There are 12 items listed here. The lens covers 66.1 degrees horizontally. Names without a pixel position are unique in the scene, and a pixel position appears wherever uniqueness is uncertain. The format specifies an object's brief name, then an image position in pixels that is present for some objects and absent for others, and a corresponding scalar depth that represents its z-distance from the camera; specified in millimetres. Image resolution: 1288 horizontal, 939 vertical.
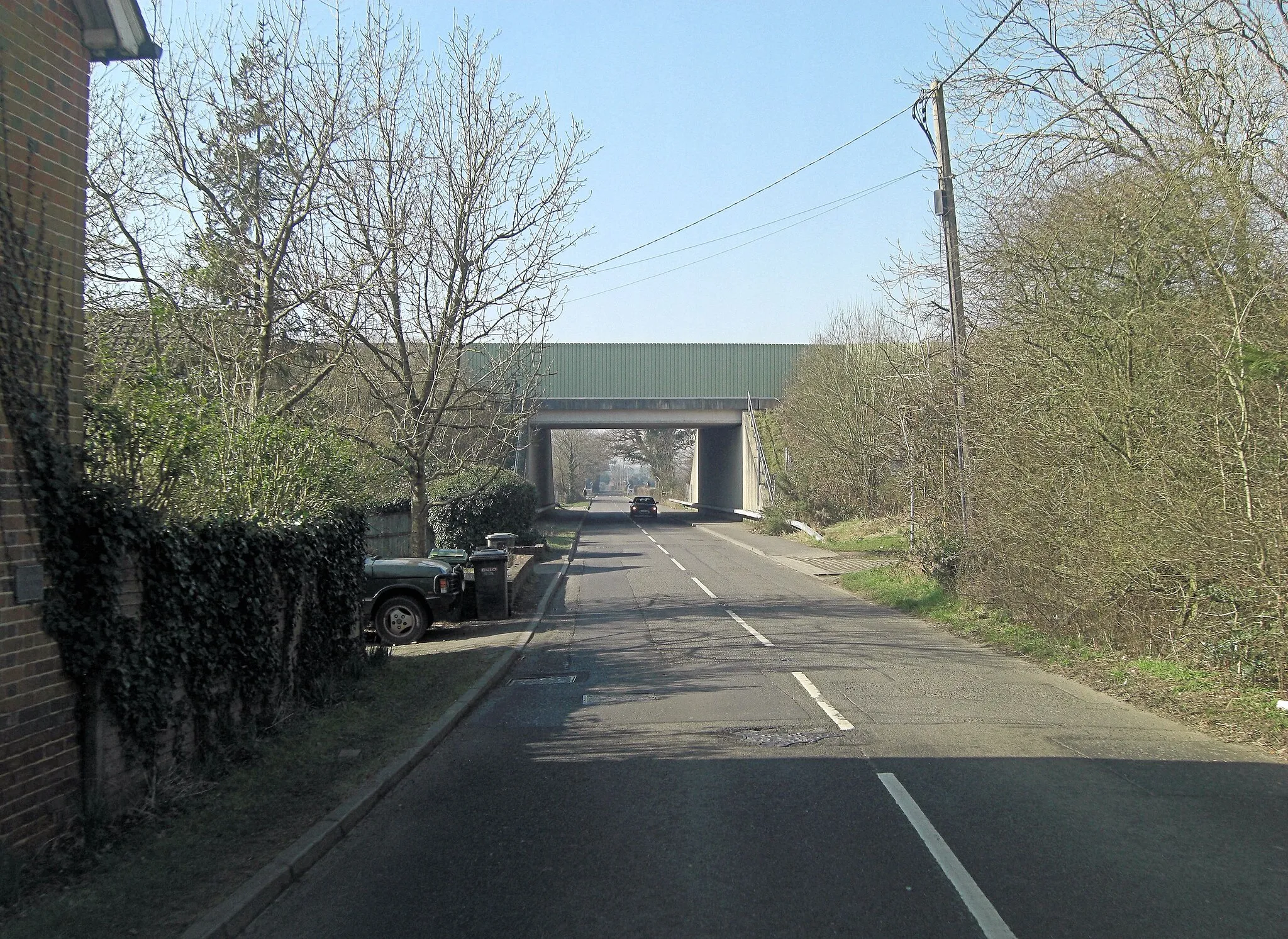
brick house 5172
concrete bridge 51500
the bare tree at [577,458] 89875
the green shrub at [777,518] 40969
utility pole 15719
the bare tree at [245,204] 13141
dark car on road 64938
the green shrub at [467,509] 27531
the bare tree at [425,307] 15578
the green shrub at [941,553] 18016
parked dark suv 15039
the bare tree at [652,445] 85875
